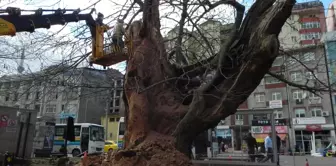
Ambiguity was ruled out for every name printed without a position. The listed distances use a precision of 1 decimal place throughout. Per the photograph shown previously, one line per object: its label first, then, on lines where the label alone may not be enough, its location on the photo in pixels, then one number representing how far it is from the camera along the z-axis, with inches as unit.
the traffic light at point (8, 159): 463.6
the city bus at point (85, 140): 1113.7
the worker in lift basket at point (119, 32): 307.0
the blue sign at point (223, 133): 660.2
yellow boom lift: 396.8
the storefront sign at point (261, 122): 445.7
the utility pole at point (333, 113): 1380.0
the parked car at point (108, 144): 1226.1
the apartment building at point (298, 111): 1488.7
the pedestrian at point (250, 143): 494.5
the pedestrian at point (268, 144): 525.2
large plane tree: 213.9
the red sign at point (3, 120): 507.5
